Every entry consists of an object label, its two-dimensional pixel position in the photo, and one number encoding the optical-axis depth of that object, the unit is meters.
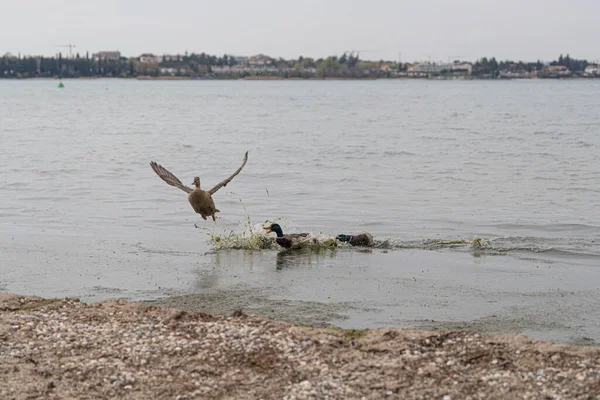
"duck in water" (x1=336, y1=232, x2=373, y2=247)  17.14
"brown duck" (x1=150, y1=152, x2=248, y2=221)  15.45
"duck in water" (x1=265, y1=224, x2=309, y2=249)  16.72
